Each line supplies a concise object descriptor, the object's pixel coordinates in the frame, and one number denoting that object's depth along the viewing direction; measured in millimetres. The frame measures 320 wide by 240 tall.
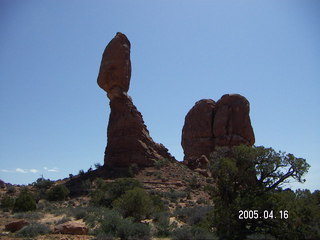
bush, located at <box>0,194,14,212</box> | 25500
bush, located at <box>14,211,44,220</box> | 19000
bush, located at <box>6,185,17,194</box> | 37200
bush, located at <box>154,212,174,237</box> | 13902
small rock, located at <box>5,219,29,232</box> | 14891
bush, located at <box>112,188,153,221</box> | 18484
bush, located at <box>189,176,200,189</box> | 36491
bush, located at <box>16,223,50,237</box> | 13445
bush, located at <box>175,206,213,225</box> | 17233
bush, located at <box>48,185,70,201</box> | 32781
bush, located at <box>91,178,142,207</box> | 25333
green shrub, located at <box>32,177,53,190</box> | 39094
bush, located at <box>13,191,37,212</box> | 24109
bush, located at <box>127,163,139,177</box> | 37531
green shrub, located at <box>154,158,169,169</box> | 40938
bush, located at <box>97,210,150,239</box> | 12477
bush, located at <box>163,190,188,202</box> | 30166
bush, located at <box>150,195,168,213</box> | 20456
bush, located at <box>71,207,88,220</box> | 18844
